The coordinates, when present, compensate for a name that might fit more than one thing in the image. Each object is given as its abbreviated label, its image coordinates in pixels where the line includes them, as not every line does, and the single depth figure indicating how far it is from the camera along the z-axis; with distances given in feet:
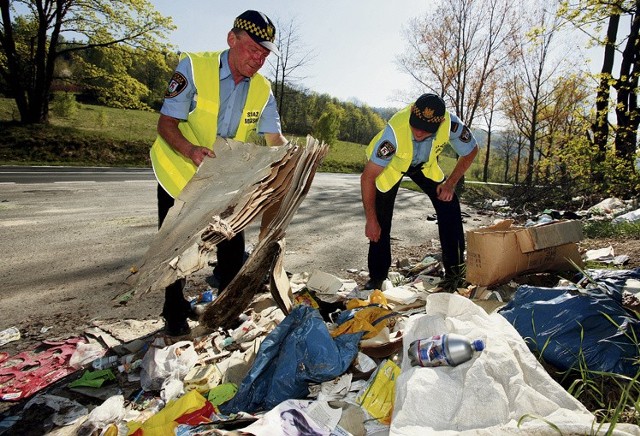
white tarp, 4.45
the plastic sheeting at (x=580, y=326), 5.91
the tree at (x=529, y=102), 68.80
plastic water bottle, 5.31
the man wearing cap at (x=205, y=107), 7.57
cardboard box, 9.37
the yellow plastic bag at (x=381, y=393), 5.55
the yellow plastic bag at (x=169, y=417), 5.24
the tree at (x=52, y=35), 61.31
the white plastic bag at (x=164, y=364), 6.92
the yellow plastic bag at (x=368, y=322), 7.27
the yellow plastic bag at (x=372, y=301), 8.73
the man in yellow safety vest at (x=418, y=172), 10.59
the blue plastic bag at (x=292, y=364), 5.89
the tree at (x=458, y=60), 56.85
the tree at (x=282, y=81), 84.43
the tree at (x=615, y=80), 25.35
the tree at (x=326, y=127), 117.50
